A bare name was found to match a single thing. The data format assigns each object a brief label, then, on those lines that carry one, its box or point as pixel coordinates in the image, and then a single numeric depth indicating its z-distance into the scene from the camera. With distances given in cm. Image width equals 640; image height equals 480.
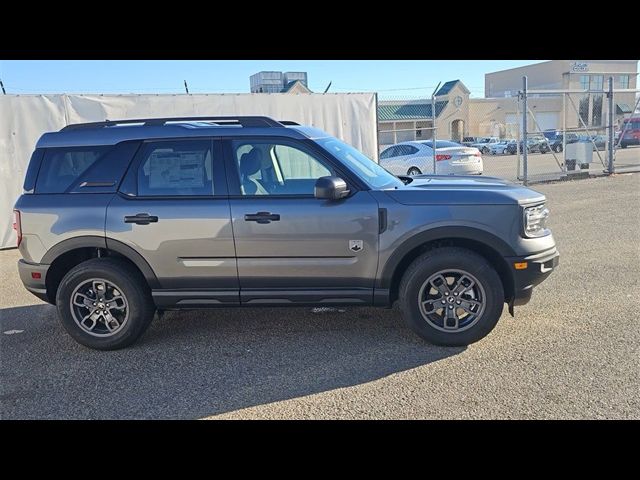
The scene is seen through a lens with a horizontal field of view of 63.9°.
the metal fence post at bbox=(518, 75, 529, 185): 1345
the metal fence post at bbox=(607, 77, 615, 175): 1486
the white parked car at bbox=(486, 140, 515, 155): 3634
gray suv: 426
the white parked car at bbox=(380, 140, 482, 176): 1443
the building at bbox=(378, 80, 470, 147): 3947
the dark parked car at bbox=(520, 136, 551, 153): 3206
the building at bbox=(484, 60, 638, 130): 4622
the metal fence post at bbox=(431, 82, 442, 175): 1320
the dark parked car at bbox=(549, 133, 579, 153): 3083
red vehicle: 3688
